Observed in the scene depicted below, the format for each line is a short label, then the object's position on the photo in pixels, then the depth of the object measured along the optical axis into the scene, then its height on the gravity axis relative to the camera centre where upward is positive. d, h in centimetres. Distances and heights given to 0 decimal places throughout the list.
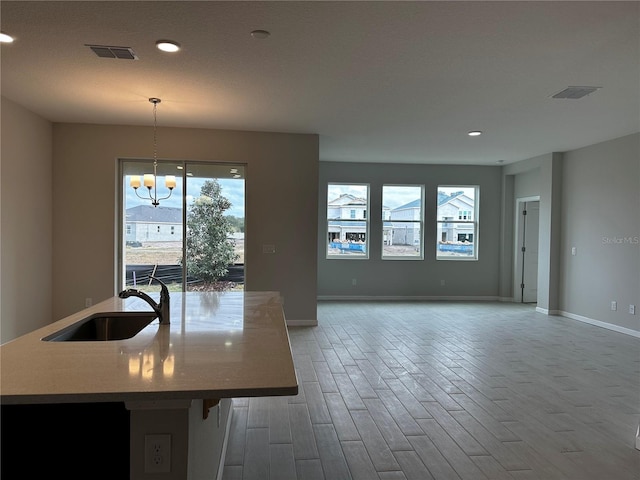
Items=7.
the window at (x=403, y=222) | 853 +30
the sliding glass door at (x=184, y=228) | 572 +8
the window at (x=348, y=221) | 841 +29
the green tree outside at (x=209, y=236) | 581 -3
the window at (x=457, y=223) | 864 +30
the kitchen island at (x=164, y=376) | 114 -43
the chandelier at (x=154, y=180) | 461 +63
